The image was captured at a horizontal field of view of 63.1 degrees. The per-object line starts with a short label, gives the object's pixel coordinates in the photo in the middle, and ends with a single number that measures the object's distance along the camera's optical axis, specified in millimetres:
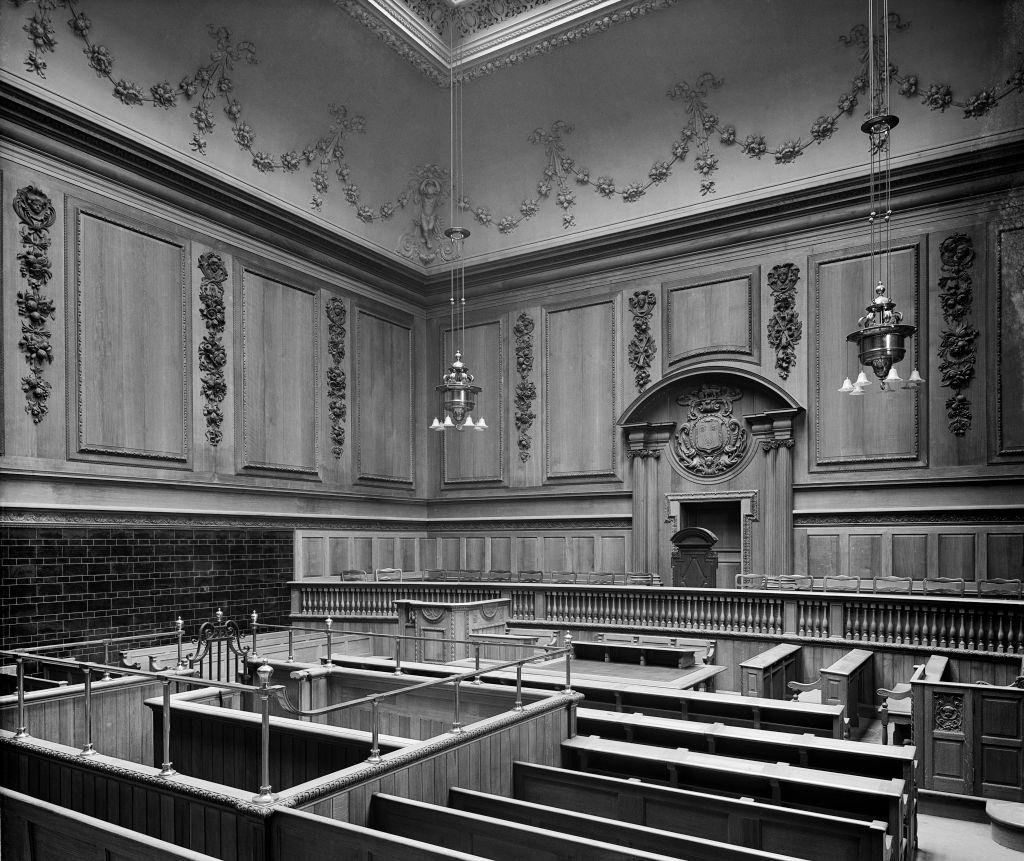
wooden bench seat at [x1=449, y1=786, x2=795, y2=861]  4023
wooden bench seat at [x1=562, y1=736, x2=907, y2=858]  5098
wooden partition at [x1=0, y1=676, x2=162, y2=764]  6758
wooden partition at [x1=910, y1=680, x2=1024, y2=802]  6883
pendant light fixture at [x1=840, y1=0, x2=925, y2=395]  9375
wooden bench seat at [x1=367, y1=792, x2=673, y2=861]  3947
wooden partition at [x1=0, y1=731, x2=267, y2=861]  4164
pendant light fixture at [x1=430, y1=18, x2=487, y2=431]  12477
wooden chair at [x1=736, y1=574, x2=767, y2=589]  12422
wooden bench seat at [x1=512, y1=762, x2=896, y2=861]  4441
